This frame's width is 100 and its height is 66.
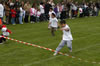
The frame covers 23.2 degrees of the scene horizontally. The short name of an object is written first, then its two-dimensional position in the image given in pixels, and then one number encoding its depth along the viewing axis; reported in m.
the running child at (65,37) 10.13
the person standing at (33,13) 22.31
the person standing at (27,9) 21.96
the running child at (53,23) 15.18
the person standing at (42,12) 23.26
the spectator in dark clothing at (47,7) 23.62
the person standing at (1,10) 19.05
